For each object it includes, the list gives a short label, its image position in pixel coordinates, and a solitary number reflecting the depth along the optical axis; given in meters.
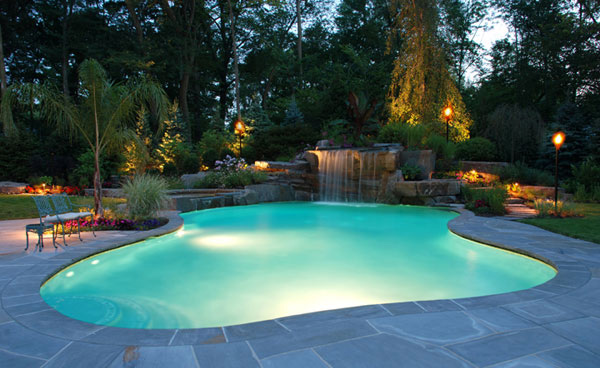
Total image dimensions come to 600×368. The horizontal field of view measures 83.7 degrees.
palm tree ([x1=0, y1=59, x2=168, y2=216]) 6.28
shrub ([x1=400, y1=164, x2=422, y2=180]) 11.02
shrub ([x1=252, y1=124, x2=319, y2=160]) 15.73
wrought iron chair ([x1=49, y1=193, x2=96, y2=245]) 4.93
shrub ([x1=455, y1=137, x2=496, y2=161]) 12.31
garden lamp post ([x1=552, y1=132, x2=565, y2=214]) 7.16
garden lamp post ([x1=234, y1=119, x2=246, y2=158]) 14.32
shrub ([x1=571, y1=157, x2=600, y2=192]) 9.26
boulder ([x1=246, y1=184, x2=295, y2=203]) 11.54
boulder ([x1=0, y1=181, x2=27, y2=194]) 11.67
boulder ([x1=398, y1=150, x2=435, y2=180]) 11.20
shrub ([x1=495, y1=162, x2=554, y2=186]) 10.29
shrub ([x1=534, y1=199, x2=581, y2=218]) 6.93
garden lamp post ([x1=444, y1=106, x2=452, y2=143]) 11.62
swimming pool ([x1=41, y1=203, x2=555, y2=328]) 3.34
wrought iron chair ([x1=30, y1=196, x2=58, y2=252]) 4.52
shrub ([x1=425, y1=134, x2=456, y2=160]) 11.78
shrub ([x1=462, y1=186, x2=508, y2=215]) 7.82
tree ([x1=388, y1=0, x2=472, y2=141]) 11.68
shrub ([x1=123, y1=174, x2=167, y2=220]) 6.90
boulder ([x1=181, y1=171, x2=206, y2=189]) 12.93
